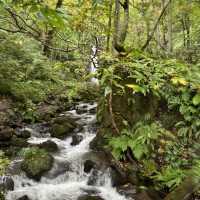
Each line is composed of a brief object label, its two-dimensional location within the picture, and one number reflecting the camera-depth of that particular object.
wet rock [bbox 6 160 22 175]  8.49
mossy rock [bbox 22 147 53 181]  8.46
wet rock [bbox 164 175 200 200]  6.30
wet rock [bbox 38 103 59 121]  13.03
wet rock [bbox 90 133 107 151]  9.88
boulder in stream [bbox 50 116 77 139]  11.22
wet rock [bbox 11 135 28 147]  10.12
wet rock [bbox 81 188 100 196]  8.04
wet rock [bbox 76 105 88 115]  14.02
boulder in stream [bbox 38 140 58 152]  10.08
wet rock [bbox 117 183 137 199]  7.70
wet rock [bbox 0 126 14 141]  10.27
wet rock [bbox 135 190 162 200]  7.40
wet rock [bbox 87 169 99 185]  8.54
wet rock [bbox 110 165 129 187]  8.23
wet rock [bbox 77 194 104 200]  7.68
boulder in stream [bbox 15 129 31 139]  10.89
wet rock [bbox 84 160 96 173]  8.84
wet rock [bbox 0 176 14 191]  7.92
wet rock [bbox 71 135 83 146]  10.66
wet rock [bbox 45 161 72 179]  8.67
